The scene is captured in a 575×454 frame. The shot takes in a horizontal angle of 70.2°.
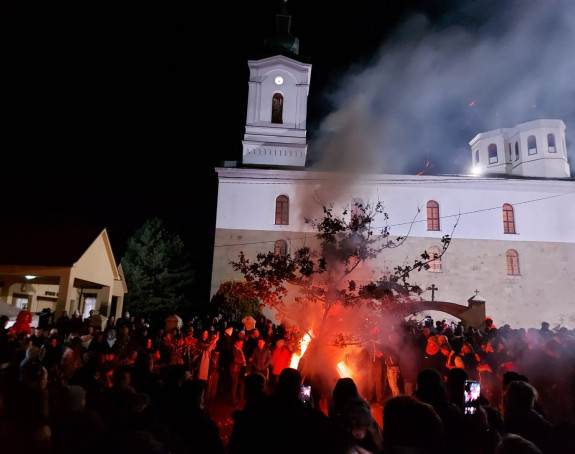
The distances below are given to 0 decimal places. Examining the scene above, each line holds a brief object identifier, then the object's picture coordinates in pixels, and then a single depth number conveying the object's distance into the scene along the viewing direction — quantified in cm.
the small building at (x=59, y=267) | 1586
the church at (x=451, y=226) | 2648
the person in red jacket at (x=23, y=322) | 1189
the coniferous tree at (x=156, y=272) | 3278
